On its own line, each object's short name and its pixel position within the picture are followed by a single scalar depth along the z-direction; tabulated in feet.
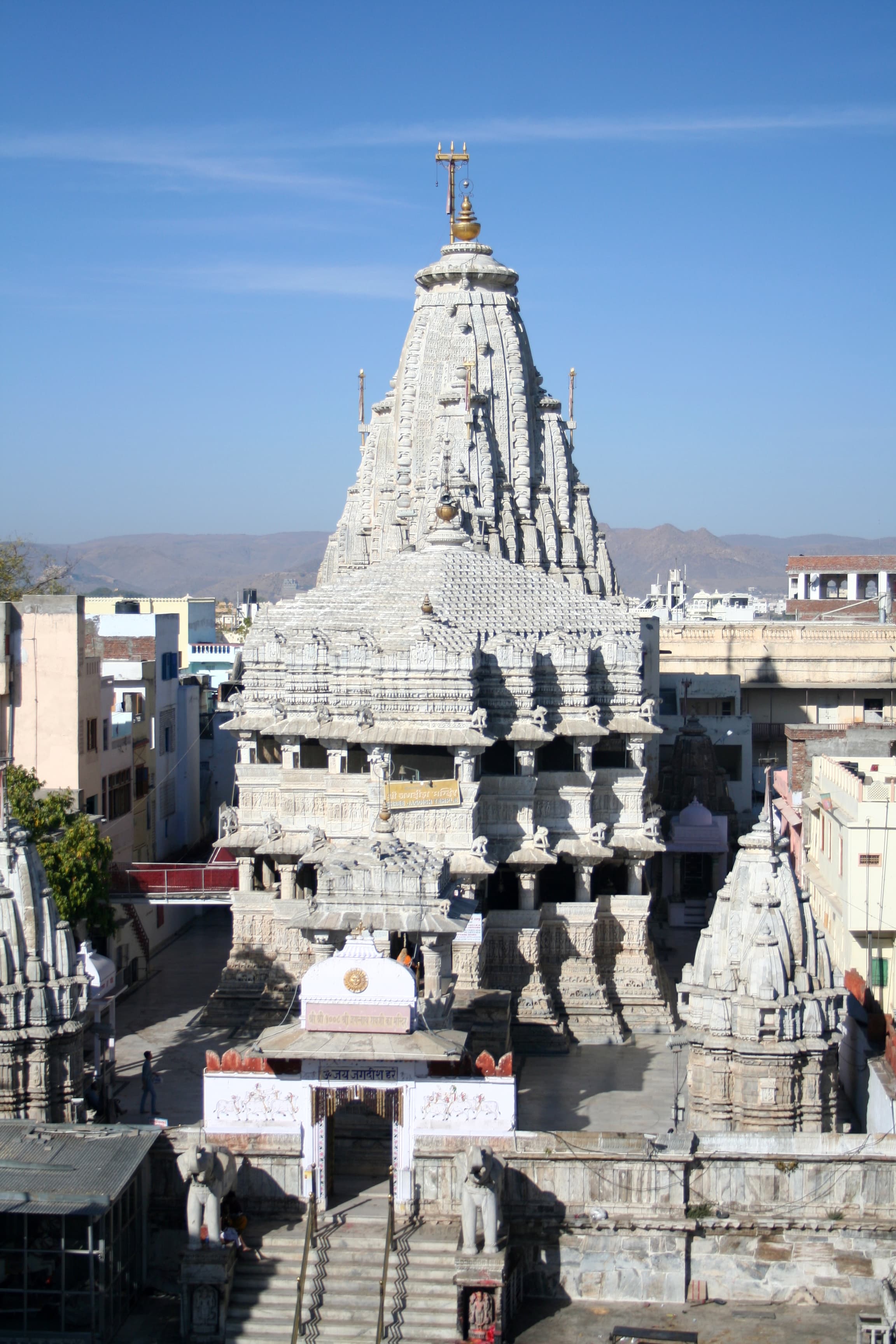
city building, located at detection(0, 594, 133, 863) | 127.65
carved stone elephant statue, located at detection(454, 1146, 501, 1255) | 72.90
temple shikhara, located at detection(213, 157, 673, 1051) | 104.68
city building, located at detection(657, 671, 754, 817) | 181.47
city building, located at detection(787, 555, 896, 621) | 347.15
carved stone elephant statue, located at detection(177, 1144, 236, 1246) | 73.26
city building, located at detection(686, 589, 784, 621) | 327.06
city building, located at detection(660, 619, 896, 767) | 230.48
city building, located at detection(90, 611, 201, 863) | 148.56
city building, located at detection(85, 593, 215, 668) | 225.76
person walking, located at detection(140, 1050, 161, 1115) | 90.79
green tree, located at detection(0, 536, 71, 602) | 179.52
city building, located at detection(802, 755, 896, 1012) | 102.89
